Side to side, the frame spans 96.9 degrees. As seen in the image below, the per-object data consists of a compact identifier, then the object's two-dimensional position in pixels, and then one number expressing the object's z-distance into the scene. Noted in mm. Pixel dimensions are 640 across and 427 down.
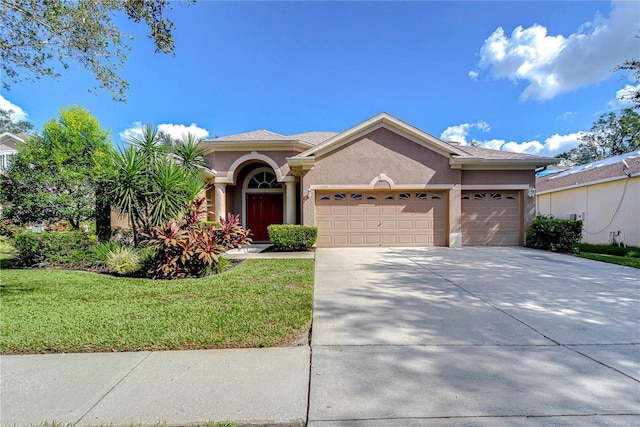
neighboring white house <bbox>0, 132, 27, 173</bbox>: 20109
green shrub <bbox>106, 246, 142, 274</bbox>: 7504
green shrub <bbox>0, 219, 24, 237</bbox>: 10284
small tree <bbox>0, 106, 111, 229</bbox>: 9141
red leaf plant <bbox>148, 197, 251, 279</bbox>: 6758
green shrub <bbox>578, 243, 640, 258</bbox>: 11078
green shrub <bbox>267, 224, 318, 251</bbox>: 10953
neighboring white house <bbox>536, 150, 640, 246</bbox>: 13383
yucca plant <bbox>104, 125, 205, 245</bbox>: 7551
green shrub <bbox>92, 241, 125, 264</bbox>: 8266
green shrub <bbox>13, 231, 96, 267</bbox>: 8438
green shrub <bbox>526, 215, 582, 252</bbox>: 10961
